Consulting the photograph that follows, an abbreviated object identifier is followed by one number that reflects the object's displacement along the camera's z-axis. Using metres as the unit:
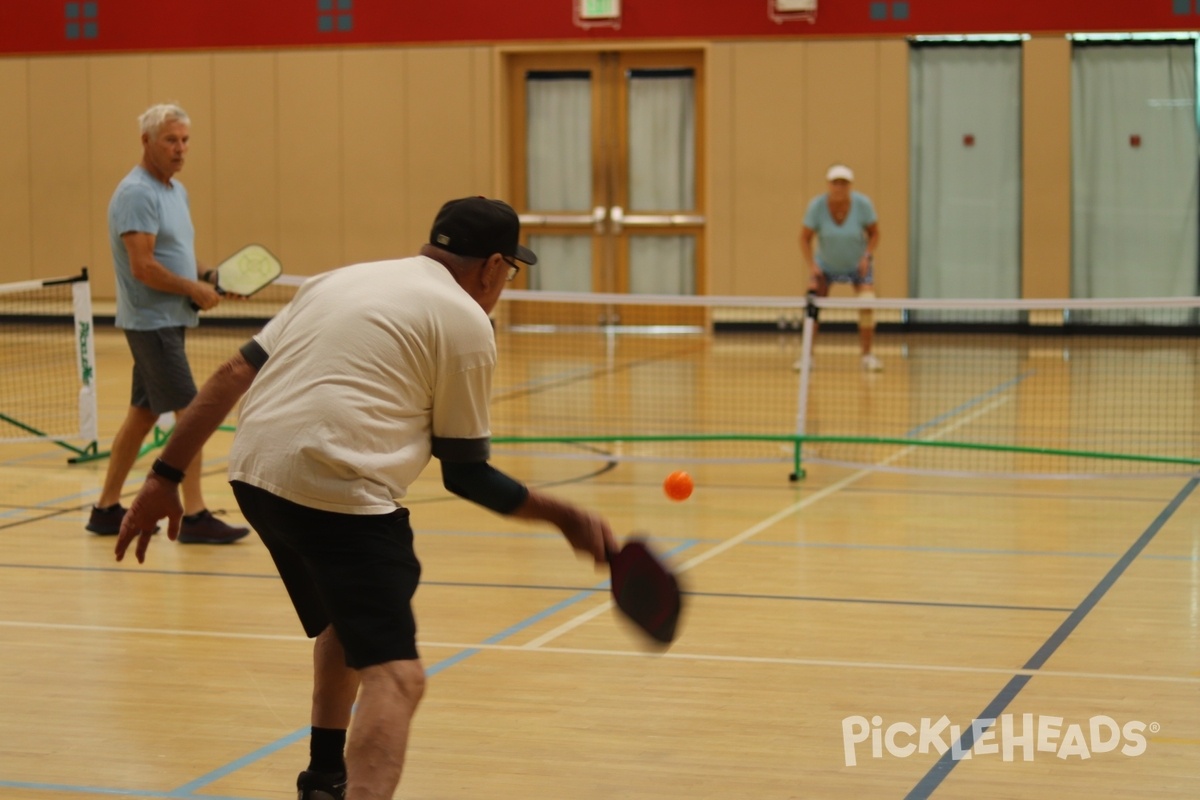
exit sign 19.47
